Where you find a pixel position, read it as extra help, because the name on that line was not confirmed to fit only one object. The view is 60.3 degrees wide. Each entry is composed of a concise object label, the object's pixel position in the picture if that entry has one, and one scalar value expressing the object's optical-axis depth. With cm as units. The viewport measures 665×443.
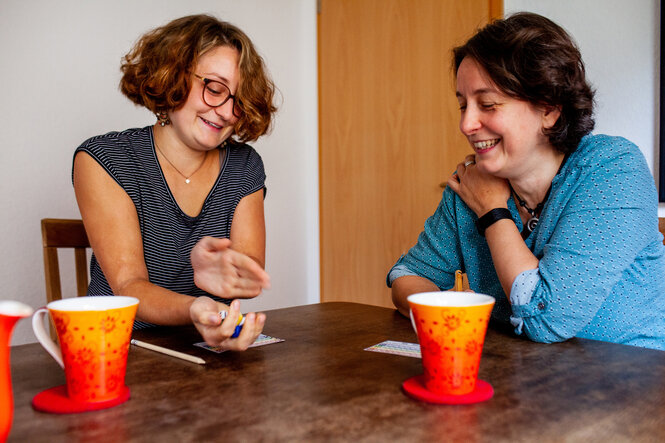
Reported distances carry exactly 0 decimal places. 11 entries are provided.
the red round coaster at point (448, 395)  61
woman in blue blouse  98
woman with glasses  125
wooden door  276
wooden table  54
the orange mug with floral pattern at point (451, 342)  62
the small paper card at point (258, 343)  88
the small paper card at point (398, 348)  83
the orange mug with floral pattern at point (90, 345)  60
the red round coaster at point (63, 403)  60
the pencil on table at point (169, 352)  79
